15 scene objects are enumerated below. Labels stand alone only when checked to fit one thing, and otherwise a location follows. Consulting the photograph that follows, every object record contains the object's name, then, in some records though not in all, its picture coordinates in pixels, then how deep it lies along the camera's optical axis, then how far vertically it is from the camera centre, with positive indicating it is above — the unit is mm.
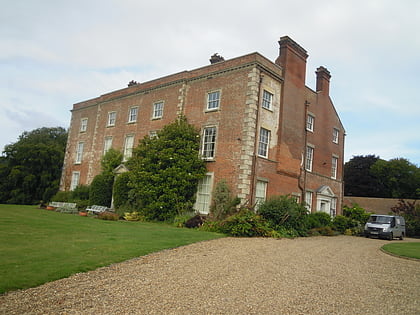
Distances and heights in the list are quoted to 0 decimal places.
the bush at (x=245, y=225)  14938 -707
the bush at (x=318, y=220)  19294 -189
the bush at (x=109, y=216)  19297 -1124
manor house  18938 +5547
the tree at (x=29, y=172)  32969 +1586
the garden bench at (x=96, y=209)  22250 -928
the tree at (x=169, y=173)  19578 +1673
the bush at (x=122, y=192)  22859 +389
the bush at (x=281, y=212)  16219 +22
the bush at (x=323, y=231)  18872 -776
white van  20381 -232
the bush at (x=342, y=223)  22062 -282
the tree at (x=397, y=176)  48553 +6843
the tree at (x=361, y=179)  50656 +6142
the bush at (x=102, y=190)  25297 +372
